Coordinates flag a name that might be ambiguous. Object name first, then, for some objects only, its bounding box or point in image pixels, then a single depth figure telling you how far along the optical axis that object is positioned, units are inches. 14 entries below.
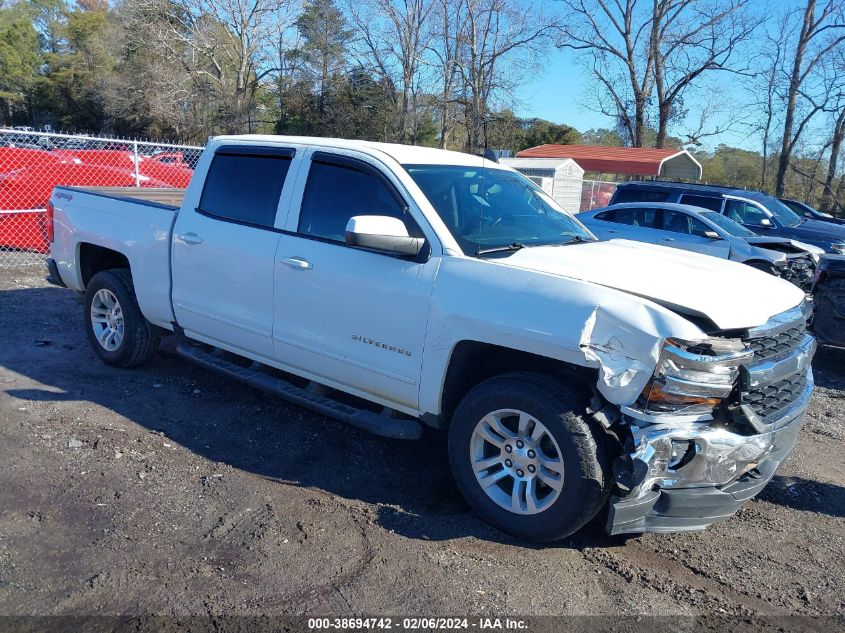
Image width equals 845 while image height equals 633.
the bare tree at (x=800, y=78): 1119.6
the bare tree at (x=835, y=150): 1152.8
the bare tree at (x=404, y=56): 1289.4
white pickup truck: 131.8
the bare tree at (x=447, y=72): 1284.4
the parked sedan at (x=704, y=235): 443.2
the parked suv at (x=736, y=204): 549.3
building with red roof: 1066.1
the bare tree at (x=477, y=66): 1283.2
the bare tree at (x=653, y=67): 1348.4
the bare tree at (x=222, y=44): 1386.6
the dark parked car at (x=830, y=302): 288.8
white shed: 822.5
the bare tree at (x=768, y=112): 1229.1
